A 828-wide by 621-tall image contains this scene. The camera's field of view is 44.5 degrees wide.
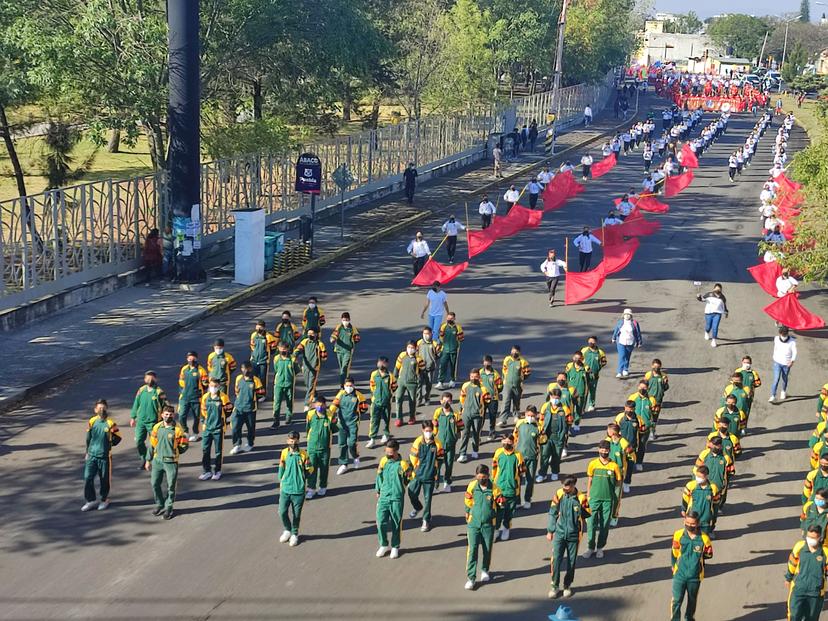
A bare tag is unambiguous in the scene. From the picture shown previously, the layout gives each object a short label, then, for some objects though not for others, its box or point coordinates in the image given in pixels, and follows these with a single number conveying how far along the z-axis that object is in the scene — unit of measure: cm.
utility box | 2442
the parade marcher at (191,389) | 1485
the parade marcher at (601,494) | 1163
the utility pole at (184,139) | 2303
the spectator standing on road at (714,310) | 2042
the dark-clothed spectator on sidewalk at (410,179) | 3662
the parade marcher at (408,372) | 1553
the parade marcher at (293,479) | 1169
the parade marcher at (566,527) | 1073
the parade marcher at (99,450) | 1242
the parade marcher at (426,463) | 1226
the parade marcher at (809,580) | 994
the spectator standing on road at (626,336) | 1816
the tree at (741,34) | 15100
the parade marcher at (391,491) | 1150
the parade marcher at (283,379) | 1534
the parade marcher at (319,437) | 1301
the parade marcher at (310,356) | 1669
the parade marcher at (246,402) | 1427
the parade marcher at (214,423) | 1338
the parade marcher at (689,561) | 1016
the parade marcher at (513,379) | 1583
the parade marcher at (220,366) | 1540
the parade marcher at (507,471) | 1188
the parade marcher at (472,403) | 1449
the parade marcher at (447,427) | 1313
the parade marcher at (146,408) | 1365
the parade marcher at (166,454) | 1227
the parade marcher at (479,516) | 1089
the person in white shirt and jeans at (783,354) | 1747
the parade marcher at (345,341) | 1733
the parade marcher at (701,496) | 1155
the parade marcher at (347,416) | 1399
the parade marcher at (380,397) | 1478
